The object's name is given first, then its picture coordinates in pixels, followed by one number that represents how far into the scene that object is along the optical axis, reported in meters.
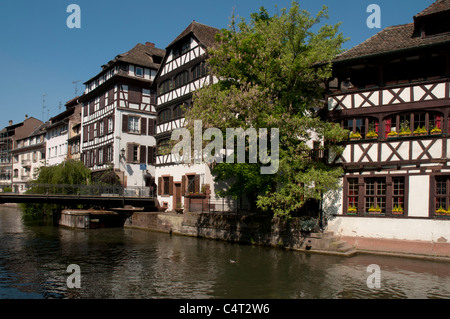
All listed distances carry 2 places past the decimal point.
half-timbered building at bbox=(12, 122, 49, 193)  65.44
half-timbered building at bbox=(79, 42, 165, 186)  39.16
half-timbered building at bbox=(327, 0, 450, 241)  17.36
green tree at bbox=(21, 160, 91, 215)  35.41
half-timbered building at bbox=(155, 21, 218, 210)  29.32
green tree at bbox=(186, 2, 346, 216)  18.56
